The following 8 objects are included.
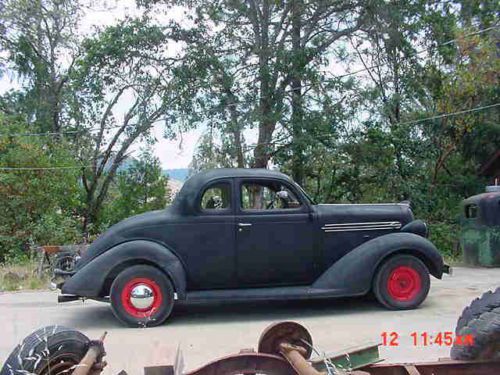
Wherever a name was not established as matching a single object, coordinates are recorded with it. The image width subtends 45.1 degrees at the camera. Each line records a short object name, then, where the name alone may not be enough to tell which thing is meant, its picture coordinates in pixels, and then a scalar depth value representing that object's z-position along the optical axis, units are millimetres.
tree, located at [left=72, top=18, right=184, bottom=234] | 18141
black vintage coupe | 7238
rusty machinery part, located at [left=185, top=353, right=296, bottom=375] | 3281
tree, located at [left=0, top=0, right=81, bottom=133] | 22828
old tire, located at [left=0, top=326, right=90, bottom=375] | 3225
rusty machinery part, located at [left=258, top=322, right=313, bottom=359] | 3475
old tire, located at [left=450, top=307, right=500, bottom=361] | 3465
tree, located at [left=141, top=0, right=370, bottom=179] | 17844
